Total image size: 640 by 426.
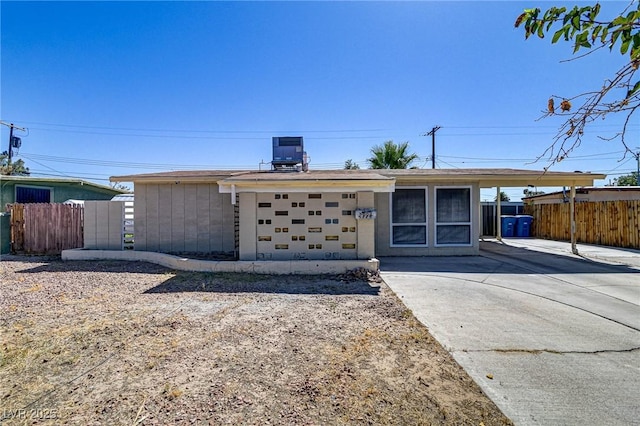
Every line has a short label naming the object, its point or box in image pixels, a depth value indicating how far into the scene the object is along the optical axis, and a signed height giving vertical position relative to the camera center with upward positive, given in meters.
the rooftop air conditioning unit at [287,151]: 10.48 +2.29
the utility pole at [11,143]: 20.72 +5.12
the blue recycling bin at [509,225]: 16.58 -0.66
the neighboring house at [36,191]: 9.96 +1.09
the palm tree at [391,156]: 17.14 +3.44
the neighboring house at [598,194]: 13.09 +0.92
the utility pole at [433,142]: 25.56 +6.35
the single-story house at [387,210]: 9.22 +0.12
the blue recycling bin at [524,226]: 16.30 -0.71
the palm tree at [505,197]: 31.82 +1.80
